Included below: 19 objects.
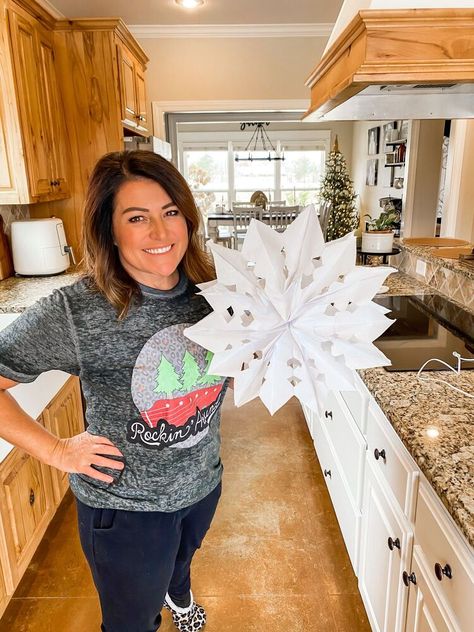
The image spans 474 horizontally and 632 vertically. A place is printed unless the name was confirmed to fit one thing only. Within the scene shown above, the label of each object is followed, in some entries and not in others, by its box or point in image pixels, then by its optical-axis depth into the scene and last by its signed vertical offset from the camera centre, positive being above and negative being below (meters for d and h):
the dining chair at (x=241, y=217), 6.18 -0.53
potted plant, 2.86 -0.38
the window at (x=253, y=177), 9.20 -0.07
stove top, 1.56 -0.57
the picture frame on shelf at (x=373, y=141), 7.47 +0.45
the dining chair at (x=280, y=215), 6.20 -0.51
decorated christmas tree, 6.36 -0.29
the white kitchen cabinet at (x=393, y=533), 0.95 -0.84
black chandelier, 8.92 +0.48
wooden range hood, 1.21 +0.30
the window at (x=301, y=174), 9.20 -0.03
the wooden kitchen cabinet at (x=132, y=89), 3.07 +0.55
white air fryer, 2.69 -0.37
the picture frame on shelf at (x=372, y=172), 7.70 -0.01
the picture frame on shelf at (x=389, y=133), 6.61 +0.50
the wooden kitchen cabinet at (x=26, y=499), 1.65 -1.16
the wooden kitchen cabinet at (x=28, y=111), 2.29 +0.31
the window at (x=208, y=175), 9.16 -0.02
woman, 1.06 -0.41
